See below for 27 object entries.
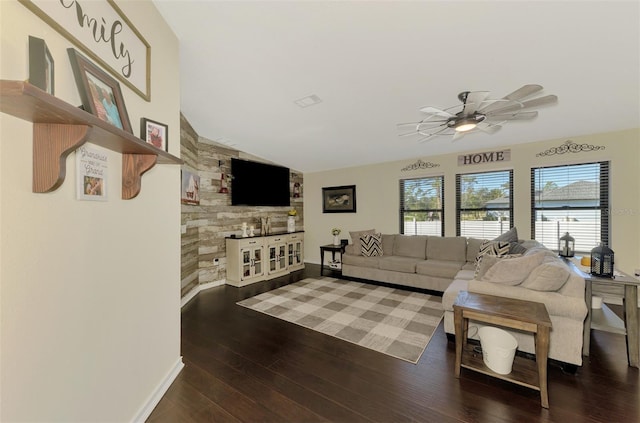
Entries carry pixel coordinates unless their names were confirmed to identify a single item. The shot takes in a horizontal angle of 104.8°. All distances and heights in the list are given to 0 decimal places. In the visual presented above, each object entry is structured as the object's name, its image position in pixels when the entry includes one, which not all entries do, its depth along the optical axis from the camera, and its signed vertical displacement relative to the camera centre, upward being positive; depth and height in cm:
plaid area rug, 254 -133
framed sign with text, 104 +91
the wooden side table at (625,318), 205 -90
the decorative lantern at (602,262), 218 -46
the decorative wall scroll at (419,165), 489 +92
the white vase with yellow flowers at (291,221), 592 -23
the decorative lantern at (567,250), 305 -49
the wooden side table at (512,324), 172 -84
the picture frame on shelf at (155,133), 167 +57
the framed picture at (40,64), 91 +56
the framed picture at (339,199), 592 +30
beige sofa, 199 -73
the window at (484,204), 428 +13
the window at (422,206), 489 +10
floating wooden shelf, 71 +32
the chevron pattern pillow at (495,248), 346 -55
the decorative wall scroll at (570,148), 359 +93
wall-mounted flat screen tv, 478 +59
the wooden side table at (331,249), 533 -82
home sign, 421 +95
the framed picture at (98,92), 113 +61
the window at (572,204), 362 +10
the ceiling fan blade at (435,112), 226 +94
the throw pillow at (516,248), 322 -51
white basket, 190 -108
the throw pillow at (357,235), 505 -50
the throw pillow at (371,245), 485 -68
